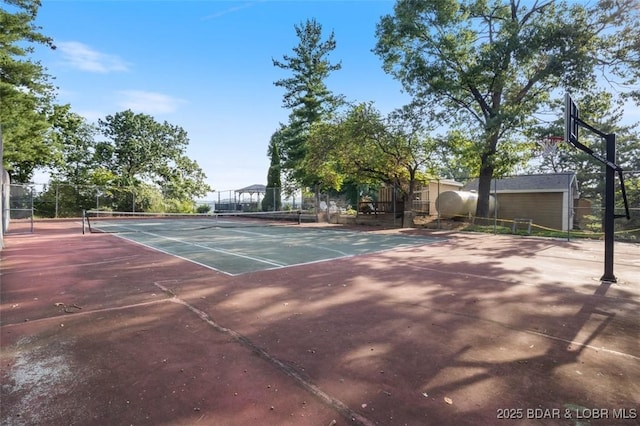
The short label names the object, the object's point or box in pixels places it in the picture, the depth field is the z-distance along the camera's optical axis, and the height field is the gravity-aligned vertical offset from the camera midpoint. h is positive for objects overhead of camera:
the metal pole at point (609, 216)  6.89 -0.16
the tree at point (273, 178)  31.89 +2.83
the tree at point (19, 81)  17.26 +7.12
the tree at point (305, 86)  32.66 +11.43
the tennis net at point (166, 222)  18.61 -1.35
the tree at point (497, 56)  15.40 +7.21
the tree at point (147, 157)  34.16 +4.76
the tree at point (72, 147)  31.56 +5.24
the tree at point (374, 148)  19.61 +3.38
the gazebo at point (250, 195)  34.74 +0.91
